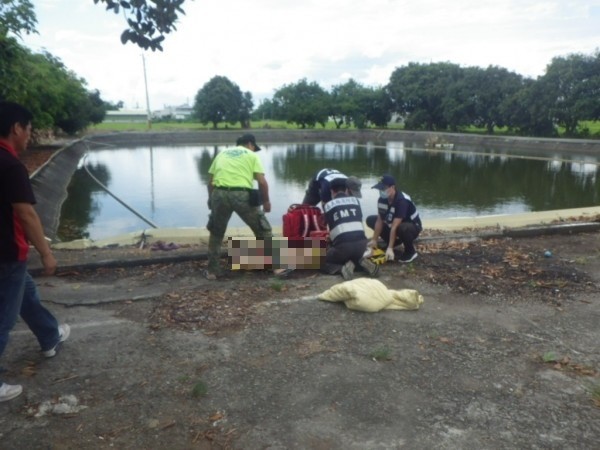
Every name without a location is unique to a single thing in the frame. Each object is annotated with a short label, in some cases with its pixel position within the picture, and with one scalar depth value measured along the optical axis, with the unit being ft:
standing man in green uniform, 17.72
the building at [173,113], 397.47
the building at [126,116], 381.81
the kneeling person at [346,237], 17.87
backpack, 18.65
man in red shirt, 9.45
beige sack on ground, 14.47
